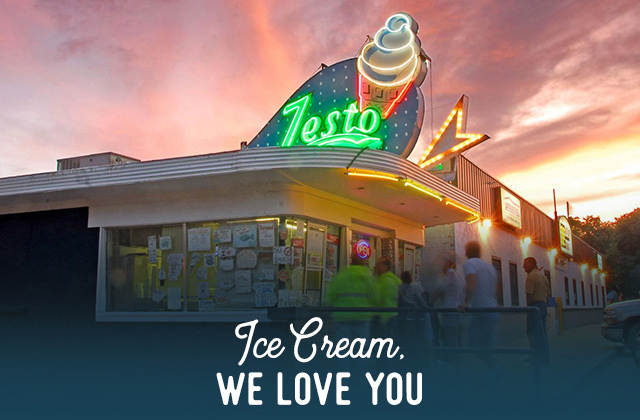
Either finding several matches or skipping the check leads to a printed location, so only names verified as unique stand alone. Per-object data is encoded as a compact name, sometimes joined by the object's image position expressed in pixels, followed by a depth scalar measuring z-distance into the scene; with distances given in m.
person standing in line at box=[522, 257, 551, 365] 11.79
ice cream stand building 10.51
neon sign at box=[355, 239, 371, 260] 13.32
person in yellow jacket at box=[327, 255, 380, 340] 8.57
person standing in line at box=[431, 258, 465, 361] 10.80
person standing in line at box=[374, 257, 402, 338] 9.40
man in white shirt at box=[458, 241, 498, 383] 8.12
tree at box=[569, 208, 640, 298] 59.09
